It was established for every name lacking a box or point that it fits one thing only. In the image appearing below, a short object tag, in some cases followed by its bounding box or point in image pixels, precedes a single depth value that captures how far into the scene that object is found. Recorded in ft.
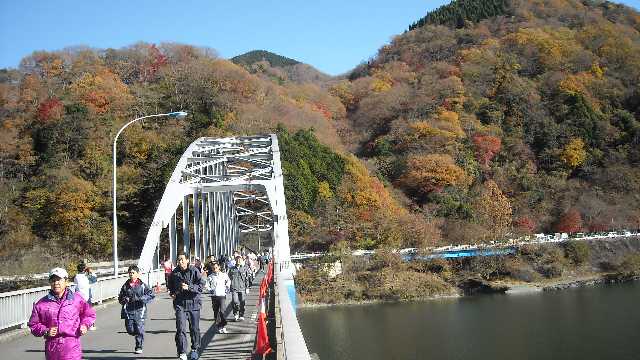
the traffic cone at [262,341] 22.94
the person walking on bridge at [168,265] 59.49
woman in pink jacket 17.28
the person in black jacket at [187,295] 26.76
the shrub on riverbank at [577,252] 176.96
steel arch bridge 75.92
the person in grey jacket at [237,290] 40.24
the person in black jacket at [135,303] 29.45
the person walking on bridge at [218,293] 35.83
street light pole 58.39
